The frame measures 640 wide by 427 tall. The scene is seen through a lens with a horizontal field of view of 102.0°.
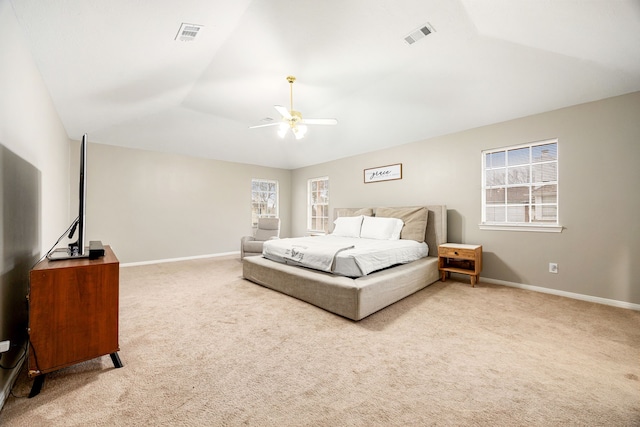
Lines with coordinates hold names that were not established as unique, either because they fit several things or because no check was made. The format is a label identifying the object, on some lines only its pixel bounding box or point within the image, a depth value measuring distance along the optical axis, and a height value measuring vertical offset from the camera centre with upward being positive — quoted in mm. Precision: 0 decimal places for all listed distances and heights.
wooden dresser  1560 -635
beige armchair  5498 -359
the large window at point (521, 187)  3551 +434
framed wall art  5125 +883
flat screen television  1927 -69
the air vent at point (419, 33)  2557 +1856
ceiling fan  3201 +1181
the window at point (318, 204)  6797 +308
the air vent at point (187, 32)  2447 +1786
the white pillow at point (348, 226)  4907 -209
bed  2664 -757
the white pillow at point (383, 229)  4438 -227
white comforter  2973 -489
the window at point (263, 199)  7004 +464
